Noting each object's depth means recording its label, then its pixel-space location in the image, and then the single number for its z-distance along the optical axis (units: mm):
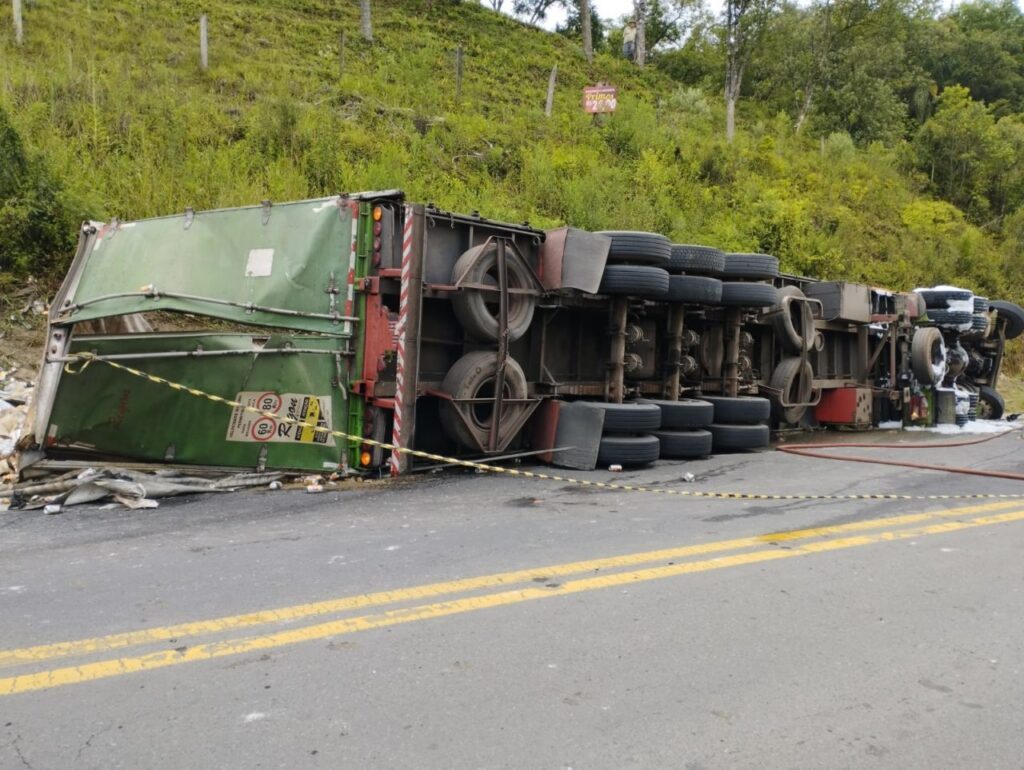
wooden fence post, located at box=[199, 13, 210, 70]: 18500
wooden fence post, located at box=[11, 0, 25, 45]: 16531
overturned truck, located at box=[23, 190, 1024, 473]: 6855
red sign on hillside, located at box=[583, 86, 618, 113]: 20906
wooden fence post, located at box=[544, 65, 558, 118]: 23145
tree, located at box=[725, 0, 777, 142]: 33844
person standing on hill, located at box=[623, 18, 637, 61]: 45531
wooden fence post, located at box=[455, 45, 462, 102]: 22031
